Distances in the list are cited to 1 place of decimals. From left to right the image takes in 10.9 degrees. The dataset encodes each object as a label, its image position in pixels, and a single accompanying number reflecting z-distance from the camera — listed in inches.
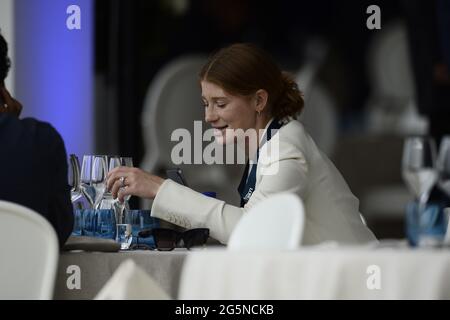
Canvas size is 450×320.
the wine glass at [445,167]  193.6
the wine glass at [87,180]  259.1
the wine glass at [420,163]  202.1
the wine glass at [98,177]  258.4
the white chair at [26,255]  213.5
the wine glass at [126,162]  264.4
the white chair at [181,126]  497.6
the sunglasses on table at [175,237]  250.6
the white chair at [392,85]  519.3
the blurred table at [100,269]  230.8
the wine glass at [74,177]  261.7
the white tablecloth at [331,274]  162.3
